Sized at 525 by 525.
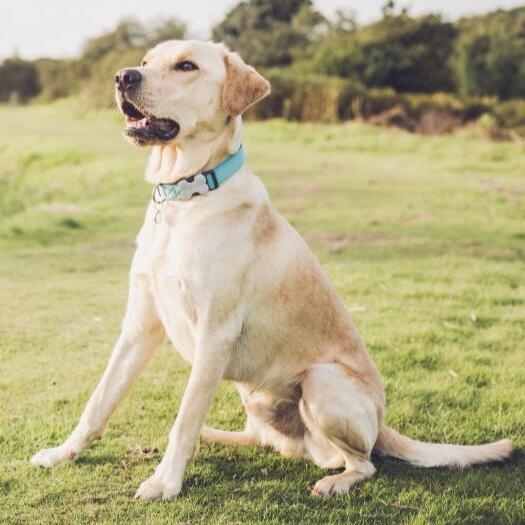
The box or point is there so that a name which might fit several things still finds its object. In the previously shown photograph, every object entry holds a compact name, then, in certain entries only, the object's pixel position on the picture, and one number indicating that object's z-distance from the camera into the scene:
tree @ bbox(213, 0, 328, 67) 42.09
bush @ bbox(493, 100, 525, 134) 25.97
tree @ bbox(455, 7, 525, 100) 34.59
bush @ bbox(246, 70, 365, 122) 27.98
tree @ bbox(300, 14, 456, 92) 35.91
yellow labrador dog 3.88
